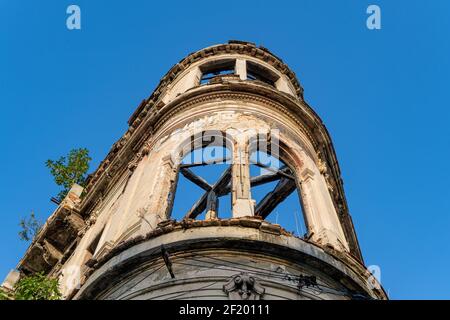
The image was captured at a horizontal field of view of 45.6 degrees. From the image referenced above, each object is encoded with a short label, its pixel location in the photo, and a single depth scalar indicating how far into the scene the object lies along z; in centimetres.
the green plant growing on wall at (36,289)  1040
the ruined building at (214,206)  905
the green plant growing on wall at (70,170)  2463
